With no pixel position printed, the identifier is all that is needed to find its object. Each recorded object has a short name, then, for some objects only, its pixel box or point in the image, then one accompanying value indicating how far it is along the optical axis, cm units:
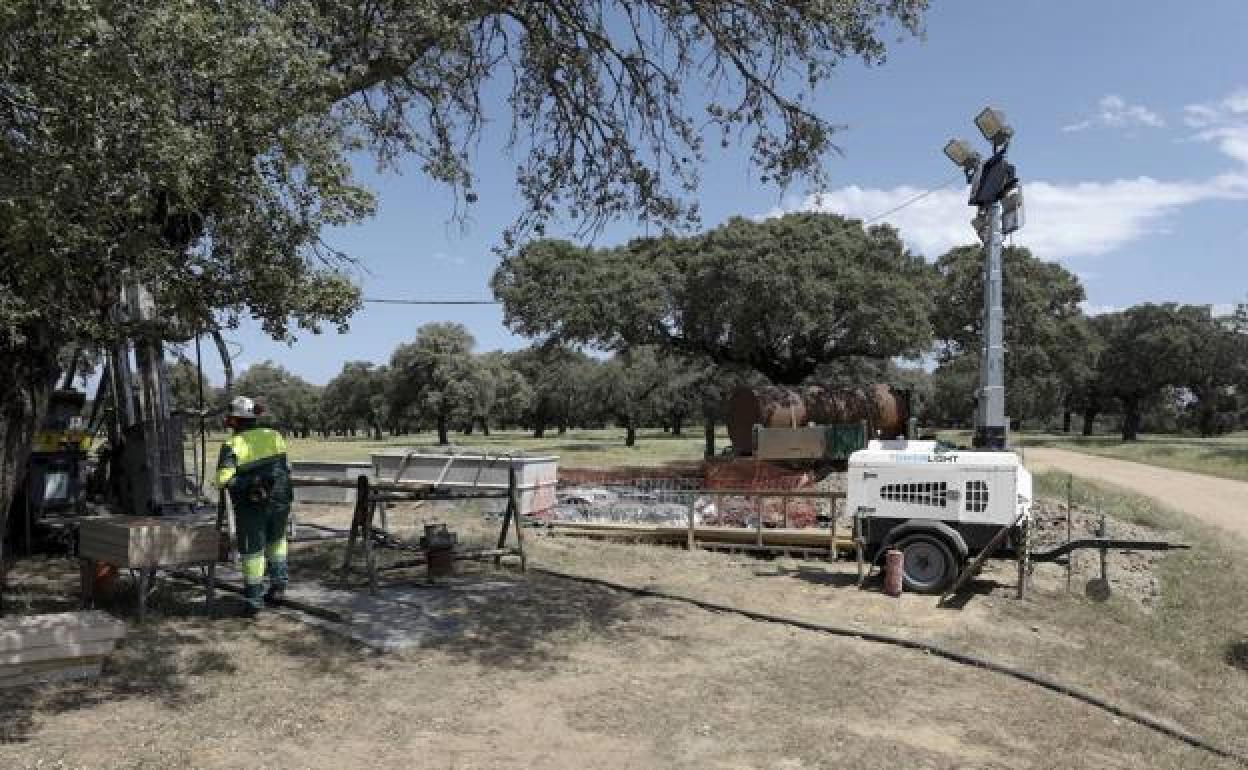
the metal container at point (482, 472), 1770
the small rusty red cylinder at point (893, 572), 1152
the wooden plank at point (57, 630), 639
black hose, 709
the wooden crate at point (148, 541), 784
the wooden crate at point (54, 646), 634
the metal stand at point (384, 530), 1014
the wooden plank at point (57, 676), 635
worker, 865
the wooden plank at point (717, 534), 1422
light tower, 1361
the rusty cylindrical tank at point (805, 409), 2241
